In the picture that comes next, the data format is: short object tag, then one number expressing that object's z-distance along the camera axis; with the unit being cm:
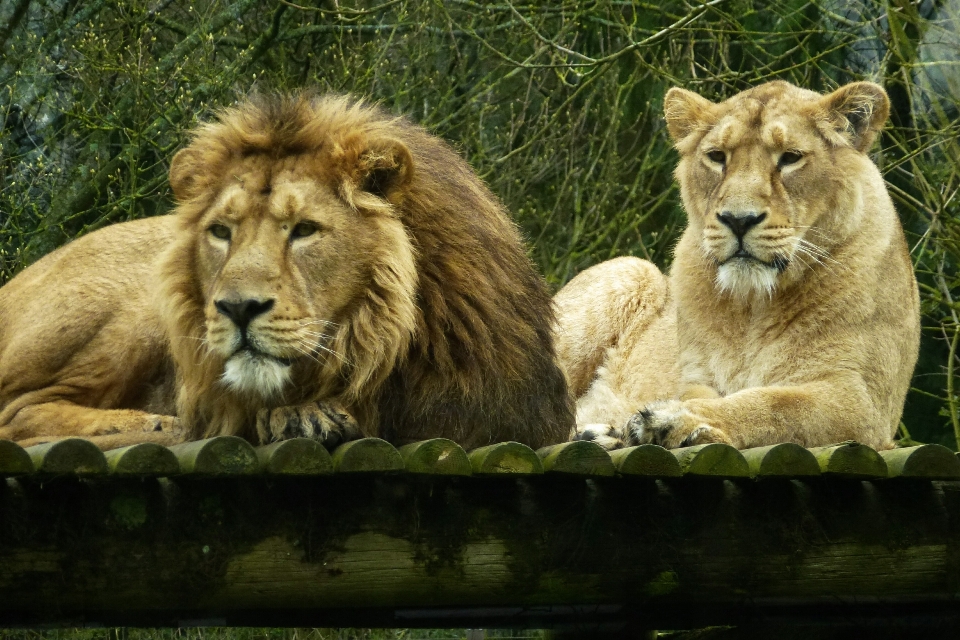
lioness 912
